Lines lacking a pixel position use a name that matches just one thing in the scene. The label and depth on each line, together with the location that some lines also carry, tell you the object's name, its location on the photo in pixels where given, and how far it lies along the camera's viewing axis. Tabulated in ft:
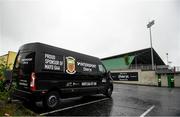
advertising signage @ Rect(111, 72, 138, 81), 90.68
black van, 21.51
